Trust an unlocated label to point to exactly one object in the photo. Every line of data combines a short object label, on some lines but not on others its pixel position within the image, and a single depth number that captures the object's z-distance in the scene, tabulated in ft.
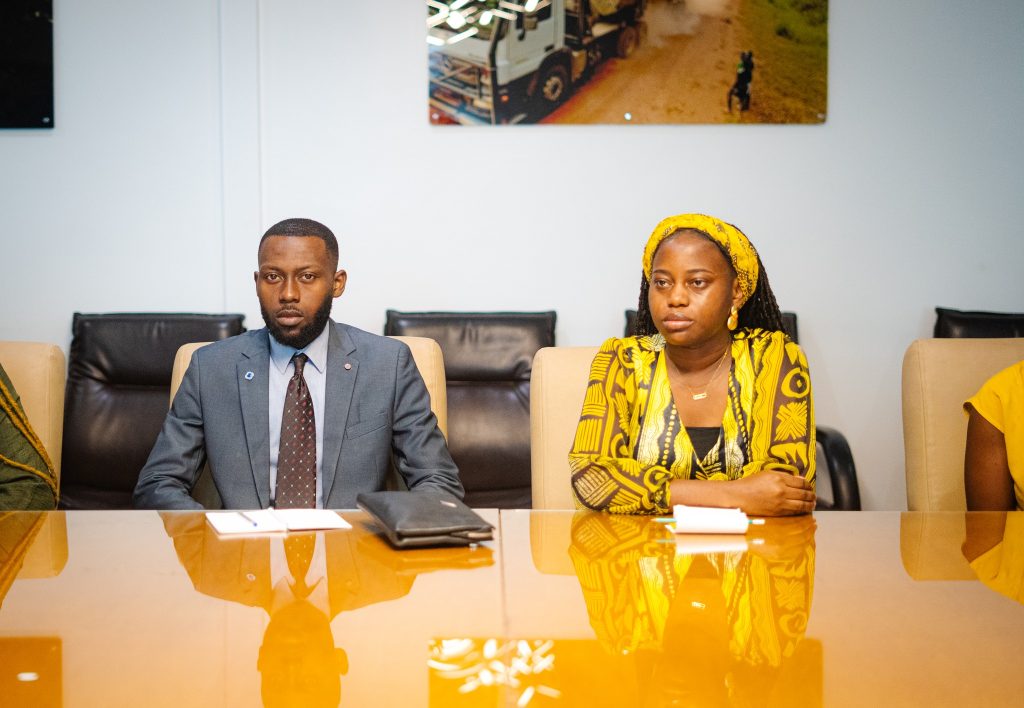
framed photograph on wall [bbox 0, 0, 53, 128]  12.50
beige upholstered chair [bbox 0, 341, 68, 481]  7.64
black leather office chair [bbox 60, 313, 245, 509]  11.25
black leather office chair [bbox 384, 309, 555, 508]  11.06
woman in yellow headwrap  6.81
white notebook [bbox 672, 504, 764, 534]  5.52
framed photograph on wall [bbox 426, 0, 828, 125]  12.49
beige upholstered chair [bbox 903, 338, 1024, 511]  7.32
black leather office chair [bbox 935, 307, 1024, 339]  11.41
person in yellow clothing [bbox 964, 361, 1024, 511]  6.88
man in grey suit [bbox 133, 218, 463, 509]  7.77
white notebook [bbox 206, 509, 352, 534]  5.47
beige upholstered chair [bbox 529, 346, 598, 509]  7.36
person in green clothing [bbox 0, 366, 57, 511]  6.93
